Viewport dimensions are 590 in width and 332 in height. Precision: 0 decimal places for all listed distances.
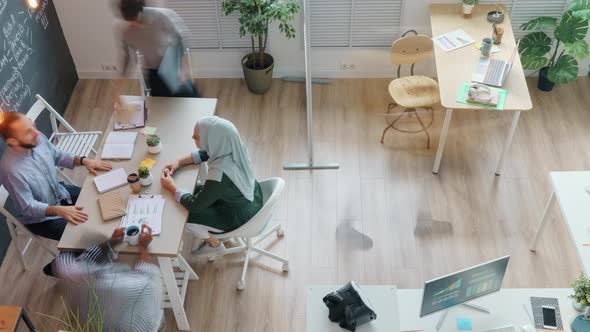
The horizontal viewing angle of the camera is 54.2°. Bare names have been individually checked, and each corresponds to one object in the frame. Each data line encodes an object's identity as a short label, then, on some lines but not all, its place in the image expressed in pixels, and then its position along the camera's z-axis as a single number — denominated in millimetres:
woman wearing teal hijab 3578
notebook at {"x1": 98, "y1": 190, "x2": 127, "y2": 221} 3621
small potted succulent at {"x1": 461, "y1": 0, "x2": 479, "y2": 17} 5180
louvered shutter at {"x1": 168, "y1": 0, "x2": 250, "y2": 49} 5578
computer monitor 2836
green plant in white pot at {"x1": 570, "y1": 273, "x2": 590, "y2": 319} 2998
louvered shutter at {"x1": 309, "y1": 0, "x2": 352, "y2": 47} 5523
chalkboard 4660
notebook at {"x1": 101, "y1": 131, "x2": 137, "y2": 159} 3994
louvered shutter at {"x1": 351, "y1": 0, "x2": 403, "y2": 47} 5488
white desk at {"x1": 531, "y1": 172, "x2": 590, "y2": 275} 3590
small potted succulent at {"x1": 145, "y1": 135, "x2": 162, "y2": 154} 3975
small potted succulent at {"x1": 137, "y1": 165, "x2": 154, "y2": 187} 3752
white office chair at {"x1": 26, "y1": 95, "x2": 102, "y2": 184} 4508
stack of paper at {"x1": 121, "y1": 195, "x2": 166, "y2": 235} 3574
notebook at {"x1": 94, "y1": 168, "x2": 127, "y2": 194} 3795
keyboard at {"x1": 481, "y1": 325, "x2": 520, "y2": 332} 3092
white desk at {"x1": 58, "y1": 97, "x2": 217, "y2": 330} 3498
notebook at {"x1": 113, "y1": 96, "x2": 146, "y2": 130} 4230
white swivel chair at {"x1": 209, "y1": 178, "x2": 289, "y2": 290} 3705
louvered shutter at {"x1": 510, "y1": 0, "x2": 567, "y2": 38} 5430
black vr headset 3049
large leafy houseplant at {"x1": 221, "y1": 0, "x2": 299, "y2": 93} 5090
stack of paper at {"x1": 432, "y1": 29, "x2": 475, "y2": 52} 4980
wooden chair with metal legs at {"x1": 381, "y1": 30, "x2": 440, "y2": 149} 5031
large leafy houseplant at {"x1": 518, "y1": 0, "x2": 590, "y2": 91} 5043
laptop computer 4637
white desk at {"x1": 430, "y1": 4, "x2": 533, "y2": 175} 4531
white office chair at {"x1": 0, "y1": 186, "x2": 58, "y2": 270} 3799
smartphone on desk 3143
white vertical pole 4265
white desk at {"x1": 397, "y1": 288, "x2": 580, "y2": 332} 3166
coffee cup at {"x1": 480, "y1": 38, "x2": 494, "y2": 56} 4832
